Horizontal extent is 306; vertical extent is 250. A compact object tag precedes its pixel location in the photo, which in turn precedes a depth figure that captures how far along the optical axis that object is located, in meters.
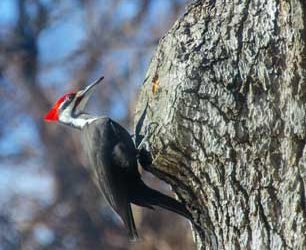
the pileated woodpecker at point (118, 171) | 10.37
